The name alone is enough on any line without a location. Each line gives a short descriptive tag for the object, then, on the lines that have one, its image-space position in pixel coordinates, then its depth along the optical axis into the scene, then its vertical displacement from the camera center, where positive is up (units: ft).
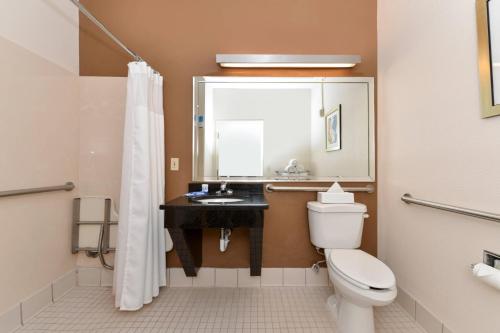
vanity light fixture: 6.16 +2.85
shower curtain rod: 4.51 +3.07
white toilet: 4.07 -1.76
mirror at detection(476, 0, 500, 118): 3.51 +1.76
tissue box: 5.90 -0.58
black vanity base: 4.68 -0.85
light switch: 6.63 +0.22
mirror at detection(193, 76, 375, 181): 6.65 +1.30
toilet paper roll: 3.23 -1.36
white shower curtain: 5.23 -0.67
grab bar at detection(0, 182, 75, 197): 4.62 -0.38
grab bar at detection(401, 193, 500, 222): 3.49 -0.59
